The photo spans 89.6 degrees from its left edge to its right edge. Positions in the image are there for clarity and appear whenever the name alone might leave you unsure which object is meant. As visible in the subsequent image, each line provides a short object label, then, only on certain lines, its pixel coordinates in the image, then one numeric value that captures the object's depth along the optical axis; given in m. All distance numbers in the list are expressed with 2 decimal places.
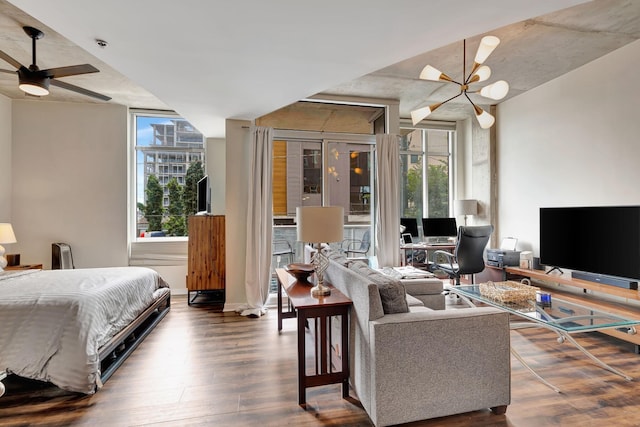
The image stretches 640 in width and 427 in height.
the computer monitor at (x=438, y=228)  5.57
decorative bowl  2.94
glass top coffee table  2.21
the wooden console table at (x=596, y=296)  2.90
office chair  4.18
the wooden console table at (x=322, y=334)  2.15
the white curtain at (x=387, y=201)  4.72
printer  4.52
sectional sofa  1.84
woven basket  2.71
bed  2.27
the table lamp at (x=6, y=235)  3.88
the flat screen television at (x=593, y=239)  3.06
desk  5.01
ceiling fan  2.88
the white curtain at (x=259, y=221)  4.28
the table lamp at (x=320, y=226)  2.37
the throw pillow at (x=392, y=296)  2.01
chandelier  2.82
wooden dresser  4.52
